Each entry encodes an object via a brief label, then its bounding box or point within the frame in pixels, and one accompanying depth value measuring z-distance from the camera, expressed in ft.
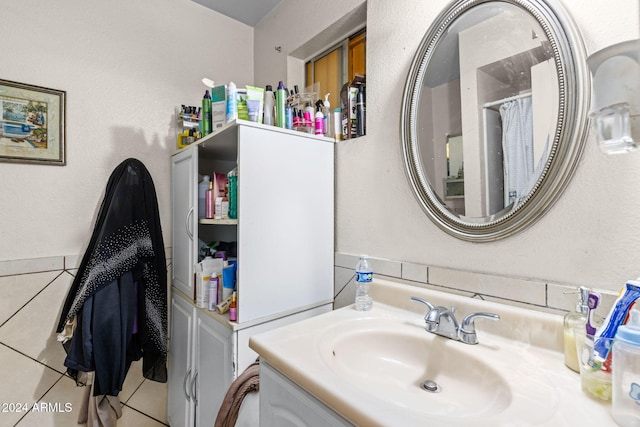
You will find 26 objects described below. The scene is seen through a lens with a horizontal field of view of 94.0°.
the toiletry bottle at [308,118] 4.01
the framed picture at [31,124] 4.01
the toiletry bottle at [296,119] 3.97
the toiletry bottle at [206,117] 4.25
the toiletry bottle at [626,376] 1.45
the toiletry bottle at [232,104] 3.67
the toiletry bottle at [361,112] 3.90
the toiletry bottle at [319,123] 4.10
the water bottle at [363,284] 3.38
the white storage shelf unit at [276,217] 3.37
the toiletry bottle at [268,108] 3.78
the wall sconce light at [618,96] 1.64
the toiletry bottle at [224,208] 3.84
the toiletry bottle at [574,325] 1.99
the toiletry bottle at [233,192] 3.61
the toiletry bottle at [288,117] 3.91
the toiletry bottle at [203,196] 4.42
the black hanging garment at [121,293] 3.80
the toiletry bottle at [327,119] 4.22
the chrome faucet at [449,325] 2.50
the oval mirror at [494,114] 2.31
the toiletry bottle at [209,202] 4.20
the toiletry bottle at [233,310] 3.37
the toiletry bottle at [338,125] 4.25
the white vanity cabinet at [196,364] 3.61
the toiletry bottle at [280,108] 3.82
